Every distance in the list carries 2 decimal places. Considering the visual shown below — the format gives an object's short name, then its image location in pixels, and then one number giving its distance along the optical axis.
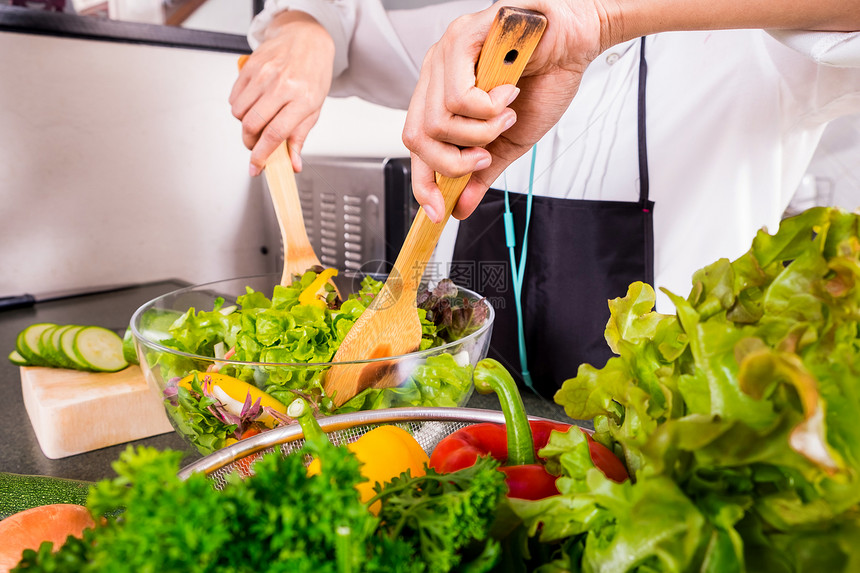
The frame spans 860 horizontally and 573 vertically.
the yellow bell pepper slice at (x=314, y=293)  0.77
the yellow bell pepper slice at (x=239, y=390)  0.56
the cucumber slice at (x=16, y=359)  0.91
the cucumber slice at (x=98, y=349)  0.88
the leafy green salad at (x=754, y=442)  0.22
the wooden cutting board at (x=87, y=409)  0.76
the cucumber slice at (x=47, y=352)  0.88
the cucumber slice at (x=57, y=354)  0.88
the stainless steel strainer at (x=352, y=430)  0.39
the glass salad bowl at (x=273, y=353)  0.57
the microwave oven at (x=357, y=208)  1.29
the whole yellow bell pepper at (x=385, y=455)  0.38
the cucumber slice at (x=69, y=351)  0.88
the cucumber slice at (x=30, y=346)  0.89
